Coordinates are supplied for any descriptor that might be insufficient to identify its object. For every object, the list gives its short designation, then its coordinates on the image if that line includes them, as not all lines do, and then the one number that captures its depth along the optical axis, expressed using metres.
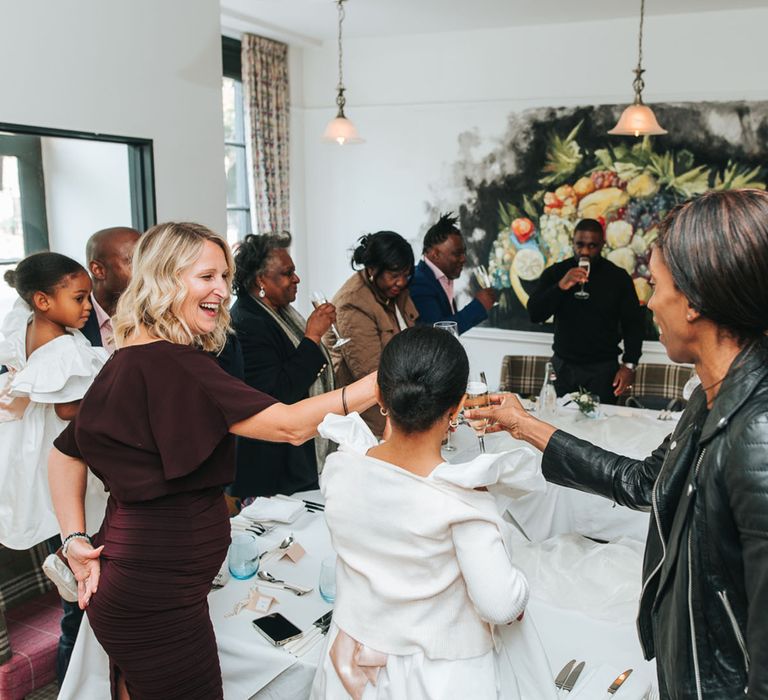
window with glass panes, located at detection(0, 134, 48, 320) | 3.29
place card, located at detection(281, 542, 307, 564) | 2.15
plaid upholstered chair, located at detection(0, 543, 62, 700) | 2.40
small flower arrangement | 3.70
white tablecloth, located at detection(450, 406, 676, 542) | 3.01
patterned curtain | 6.46
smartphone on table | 1.77
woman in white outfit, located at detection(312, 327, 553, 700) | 1.37
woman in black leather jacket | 1.08
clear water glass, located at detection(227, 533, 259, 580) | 2.07
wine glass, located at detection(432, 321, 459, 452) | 3.03
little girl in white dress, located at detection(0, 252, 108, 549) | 2.42
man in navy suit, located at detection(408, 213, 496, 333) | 4.27
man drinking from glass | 4.84
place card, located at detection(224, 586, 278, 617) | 1.91
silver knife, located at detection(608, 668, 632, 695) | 1.61
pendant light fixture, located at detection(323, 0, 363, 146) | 5.06
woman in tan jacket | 3.57
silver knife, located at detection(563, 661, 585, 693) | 1.63
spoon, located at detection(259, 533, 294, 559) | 2.22
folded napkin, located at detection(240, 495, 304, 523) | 2.42
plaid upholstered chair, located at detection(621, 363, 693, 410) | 4.92
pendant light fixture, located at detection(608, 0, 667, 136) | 4.34
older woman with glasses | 3.10
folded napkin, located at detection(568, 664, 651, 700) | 1.60
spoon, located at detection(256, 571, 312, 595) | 1.99
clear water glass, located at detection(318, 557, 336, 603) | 1.92
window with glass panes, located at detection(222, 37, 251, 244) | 6.54
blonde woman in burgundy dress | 1.68
